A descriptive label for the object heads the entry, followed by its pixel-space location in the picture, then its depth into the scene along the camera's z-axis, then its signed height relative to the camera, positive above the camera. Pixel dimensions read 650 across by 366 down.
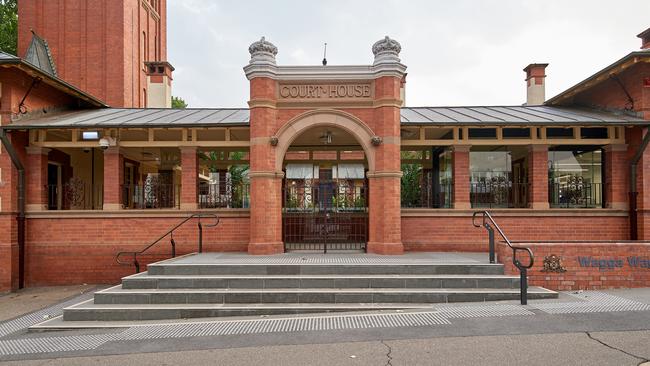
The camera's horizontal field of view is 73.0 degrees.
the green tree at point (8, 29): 24.21 +9.16
